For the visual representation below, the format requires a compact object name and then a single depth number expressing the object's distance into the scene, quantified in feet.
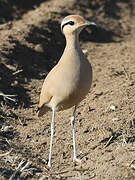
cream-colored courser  32.58
